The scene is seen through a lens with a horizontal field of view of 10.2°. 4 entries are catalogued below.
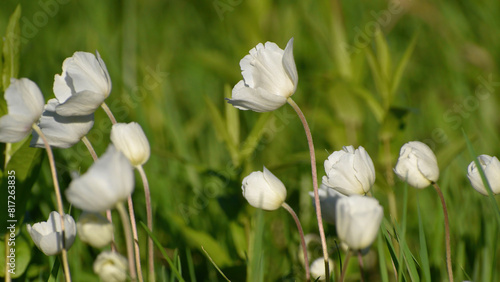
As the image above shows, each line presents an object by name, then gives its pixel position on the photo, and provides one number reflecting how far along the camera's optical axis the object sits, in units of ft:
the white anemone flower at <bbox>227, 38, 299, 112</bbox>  5.68
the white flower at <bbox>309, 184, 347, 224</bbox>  5.86
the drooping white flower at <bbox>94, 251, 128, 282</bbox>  5.59
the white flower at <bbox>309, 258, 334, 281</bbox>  5.88
